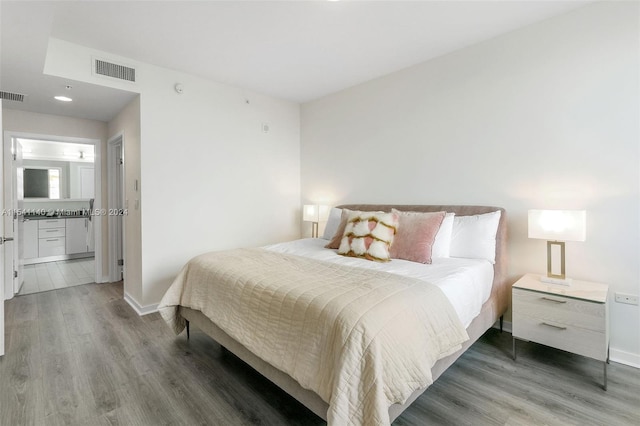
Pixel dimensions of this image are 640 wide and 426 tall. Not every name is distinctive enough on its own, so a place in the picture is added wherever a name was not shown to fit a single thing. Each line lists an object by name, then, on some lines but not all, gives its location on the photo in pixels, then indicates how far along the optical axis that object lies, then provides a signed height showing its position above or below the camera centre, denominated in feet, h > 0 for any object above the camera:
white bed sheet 6.32 -1.50
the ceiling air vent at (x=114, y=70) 9.70 +4.60
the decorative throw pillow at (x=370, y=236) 8.53 -0.81
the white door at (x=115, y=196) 14.28 +0.69
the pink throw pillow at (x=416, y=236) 8.32 -0.81
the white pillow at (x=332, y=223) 11.94 -0.58
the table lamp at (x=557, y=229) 7.04 -0.53
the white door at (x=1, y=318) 7.65 -2.68
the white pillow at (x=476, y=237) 8.53 -0.86
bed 4.13 -2.29
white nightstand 6.40 -2.45
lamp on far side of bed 13.71 -0.19
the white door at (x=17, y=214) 12.64 -0.11
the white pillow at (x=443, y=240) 8.77 -0.95
